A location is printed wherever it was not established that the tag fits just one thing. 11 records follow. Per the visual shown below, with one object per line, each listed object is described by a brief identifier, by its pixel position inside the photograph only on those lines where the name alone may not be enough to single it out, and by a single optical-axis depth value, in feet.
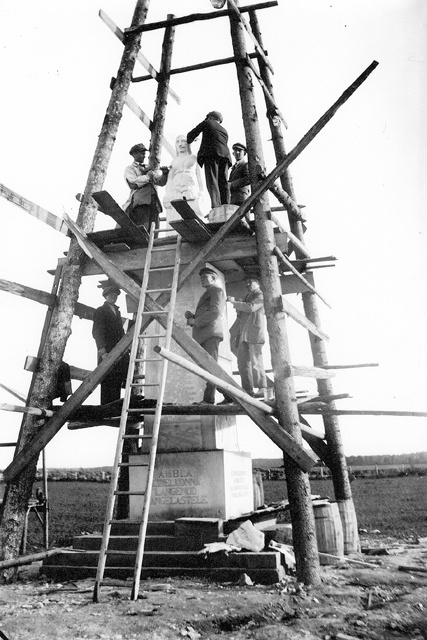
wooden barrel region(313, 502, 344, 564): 24.90
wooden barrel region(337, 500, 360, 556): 28.48
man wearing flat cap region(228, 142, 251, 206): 33.73
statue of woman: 30.73
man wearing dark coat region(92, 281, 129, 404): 28.89
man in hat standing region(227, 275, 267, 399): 28.32
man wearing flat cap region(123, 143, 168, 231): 30.30
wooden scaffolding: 21.69
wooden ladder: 17.80
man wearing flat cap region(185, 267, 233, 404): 25.84
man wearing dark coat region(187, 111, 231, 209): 29.76
